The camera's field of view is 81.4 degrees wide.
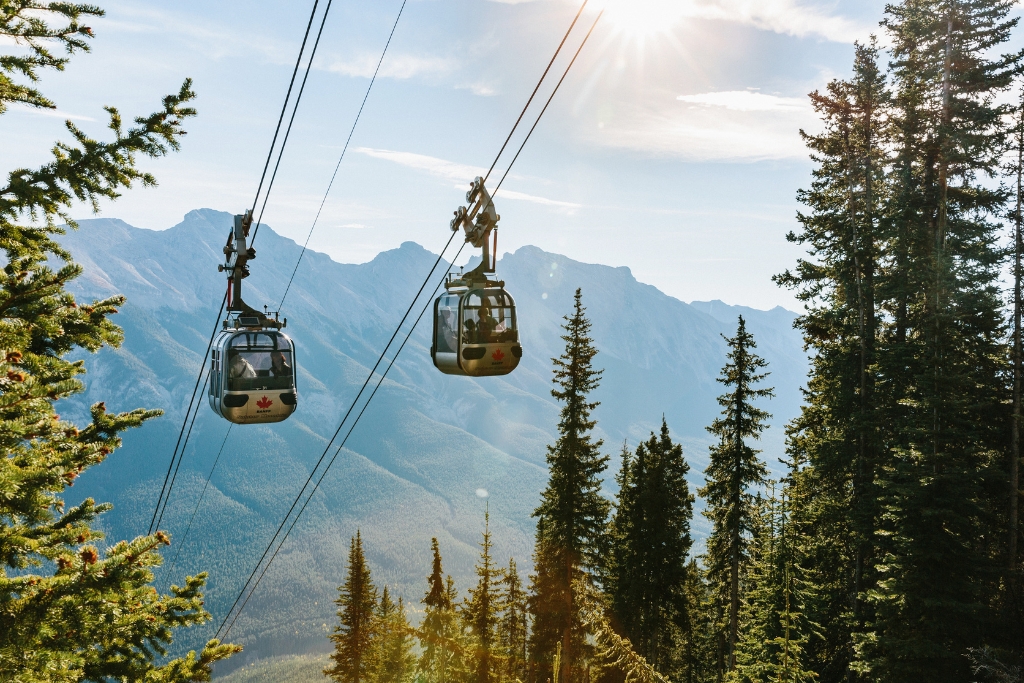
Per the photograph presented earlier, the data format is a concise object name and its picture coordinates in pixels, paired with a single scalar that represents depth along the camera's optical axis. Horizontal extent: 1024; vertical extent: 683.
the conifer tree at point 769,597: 23.42
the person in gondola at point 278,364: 14.97
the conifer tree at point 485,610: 26.58
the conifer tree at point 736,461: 26.62
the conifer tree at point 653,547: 30.95
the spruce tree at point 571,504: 26.45
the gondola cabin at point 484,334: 13.48
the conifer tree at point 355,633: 40.00
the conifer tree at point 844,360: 24.77
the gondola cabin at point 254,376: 14.38
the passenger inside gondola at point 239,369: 14.44
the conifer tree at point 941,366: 18.33
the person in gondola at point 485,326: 13.61
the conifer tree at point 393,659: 35.94
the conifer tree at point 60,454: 6.96
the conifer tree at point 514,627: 27.91
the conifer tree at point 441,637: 25.36
